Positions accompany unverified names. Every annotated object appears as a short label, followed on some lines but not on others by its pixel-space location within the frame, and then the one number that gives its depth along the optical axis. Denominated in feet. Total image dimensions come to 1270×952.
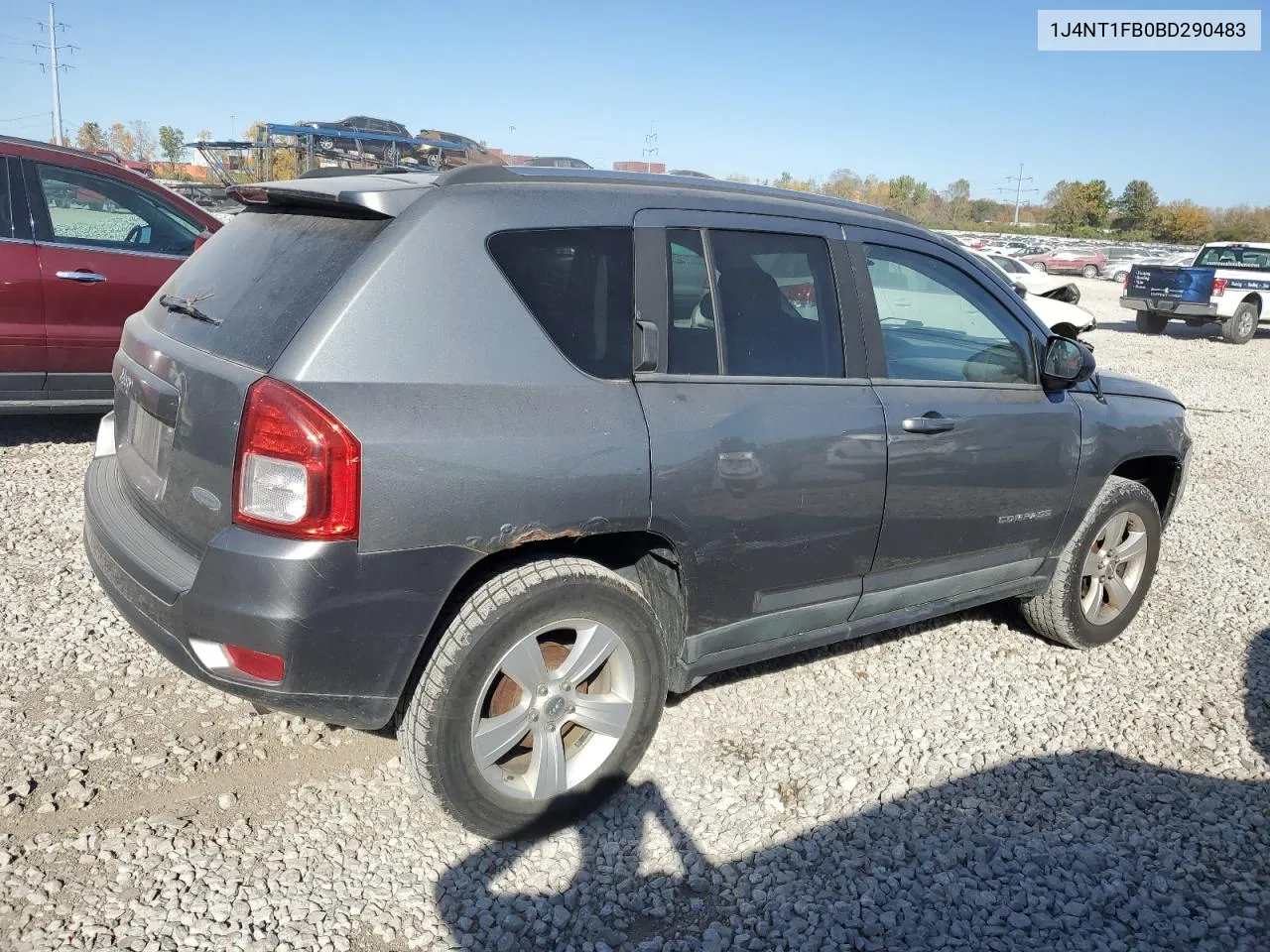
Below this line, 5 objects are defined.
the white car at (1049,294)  50.31
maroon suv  20.08
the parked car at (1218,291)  63.05
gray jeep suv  8.50
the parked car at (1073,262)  132.05
